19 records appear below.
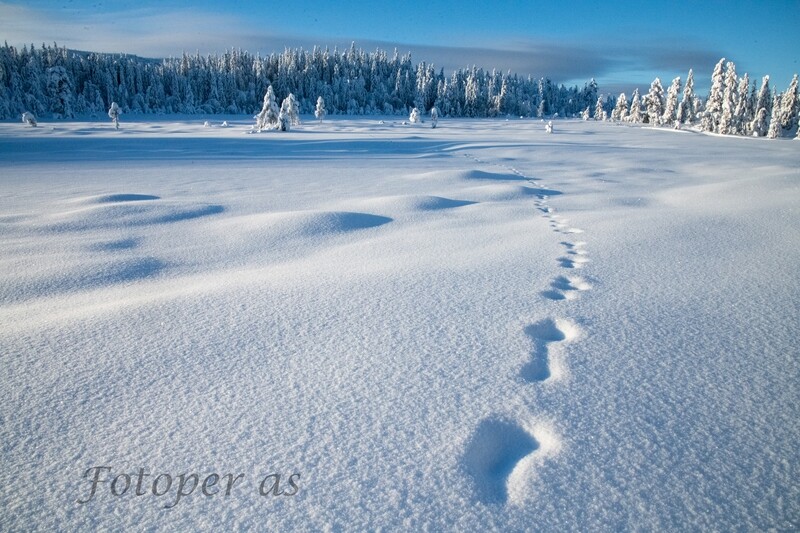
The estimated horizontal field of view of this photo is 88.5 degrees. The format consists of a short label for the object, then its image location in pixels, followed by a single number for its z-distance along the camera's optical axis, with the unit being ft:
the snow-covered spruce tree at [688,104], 225.87
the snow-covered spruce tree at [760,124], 168.66
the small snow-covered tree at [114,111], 129.29
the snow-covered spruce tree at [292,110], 153.52
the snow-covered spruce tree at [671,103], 226.58
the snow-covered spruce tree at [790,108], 164.45
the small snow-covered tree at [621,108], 281.54
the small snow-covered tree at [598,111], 320.70
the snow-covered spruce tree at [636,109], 258.16
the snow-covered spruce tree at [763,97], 177.90
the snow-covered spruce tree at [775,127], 157.17
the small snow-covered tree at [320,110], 185.90
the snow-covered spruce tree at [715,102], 178.70
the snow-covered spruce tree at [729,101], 171.22
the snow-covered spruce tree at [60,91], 195.11
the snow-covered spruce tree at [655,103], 232.94
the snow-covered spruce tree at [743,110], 172.77
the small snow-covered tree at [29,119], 136.03
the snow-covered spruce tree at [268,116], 134.00
